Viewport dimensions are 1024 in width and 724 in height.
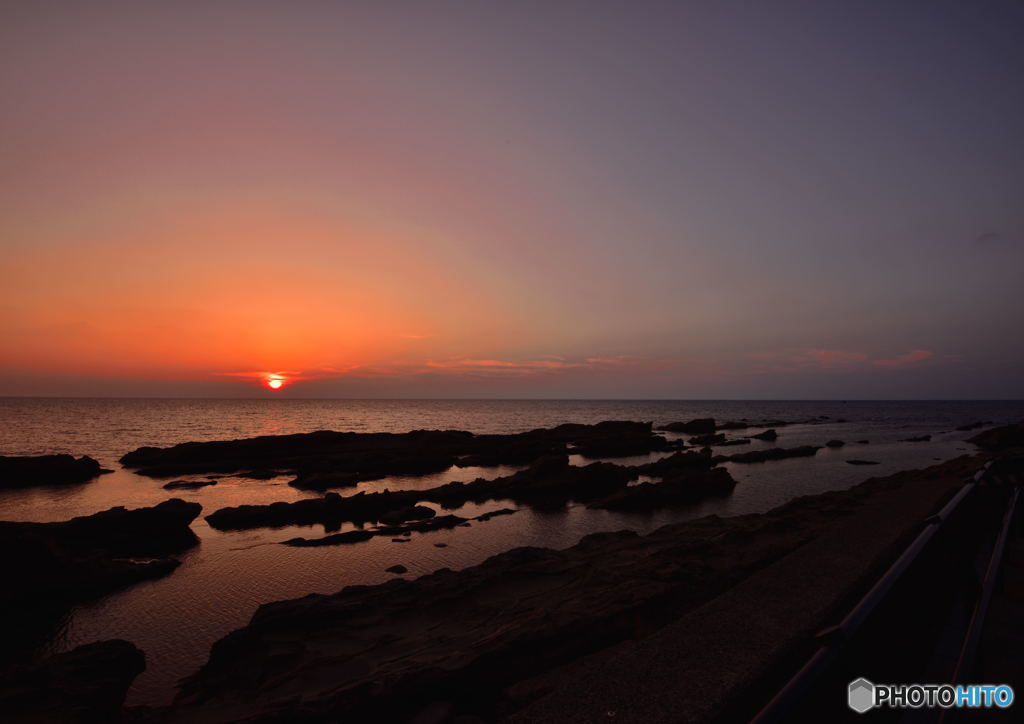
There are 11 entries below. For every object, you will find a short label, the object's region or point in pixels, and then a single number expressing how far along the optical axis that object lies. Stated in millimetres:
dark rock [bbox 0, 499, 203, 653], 13695
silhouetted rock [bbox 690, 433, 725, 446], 62869
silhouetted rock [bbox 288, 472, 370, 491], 33438
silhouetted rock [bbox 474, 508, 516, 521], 23797
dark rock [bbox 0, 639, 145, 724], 7312
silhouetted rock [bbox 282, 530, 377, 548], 20062
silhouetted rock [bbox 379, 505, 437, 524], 23388
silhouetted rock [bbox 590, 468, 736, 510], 25766
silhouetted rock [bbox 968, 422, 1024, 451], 48156
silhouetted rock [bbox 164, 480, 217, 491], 33625
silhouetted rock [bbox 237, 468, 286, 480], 38281
